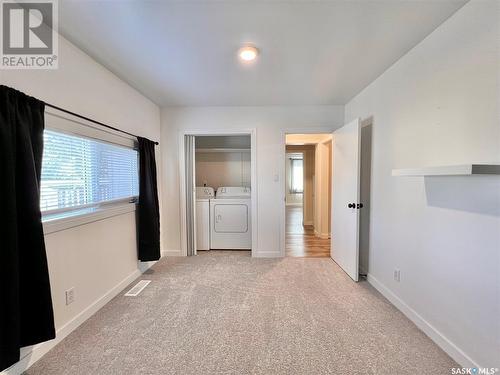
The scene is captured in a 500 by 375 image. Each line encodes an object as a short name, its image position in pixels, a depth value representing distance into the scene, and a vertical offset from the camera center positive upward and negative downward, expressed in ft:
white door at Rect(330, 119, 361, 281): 8.86 -0.71
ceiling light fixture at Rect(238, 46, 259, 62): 6.32 +3.61
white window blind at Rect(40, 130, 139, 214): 5.64 +0.27
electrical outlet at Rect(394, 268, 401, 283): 7.16 -2.97
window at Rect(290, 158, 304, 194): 31.89 +0.99
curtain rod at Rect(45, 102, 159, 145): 5.44 +1.80
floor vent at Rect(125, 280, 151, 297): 8.11 -3.95
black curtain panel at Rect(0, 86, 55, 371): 4.18 -0.99
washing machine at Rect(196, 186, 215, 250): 13.12 -2.43
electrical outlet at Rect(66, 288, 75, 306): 6.03 -3.03
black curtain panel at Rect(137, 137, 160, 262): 9.43 -1.28
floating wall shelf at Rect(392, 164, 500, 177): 3.97 +0.20
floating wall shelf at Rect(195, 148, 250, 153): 15.35 +2.13
